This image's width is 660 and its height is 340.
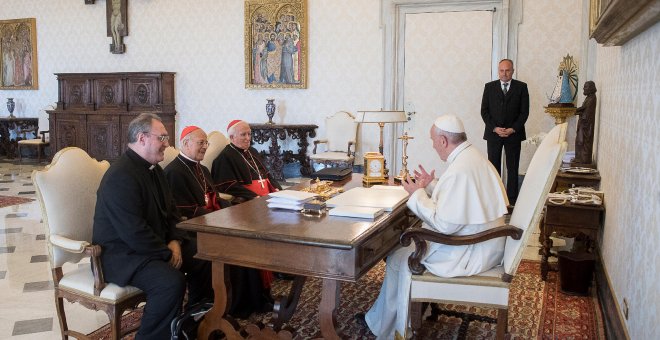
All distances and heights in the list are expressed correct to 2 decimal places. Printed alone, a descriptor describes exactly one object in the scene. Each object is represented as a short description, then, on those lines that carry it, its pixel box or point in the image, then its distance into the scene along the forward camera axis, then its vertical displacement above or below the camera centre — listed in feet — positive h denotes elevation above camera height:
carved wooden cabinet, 34.69 +0.83
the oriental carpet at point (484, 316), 11.93 -4.11
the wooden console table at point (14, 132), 39.47 -0.82
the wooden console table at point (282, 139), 31.14 -0.95
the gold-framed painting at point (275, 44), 31.37 +4.25
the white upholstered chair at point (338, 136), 29.47 -0.62
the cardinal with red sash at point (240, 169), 16.12 -1.28
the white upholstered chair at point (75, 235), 10.09 -2.07
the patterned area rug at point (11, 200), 25.91 -3.64
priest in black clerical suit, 10.09 -1.94
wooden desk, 9.02 -1.96
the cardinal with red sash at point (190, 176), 13.23 -1.23
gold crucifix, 14.82 -1.20
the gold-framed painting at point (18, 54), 39.45 +4.37
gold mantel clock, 14.70 -1.12
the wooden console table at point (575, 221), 14.55 -2.34
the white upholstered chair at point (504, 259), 9.79 -2.25
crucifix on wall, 35.65 +5.89
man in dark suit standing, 23.02 +0.35
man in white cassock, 10.17 -1.43
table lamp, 15.08 +0.19
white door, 27.50 +2.59
